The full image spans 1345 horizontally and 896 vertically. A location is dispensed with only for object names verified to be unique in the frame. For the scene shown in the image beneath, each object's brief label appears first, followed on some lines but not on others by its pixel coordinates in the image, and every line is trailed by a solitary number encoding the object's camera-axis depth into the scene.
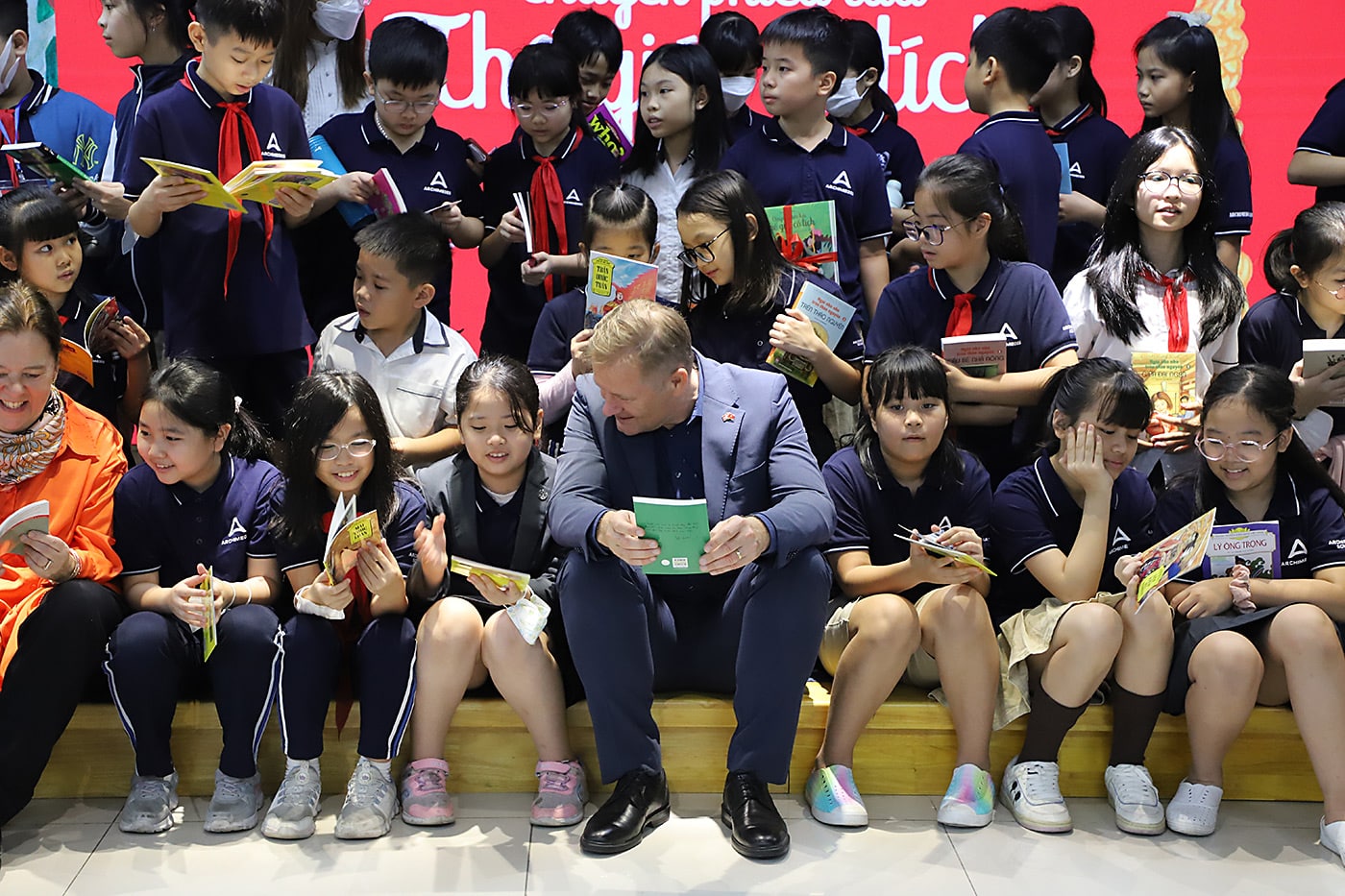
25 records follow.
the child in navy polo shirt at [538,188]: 4.13
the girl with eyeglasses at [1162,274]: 3.67
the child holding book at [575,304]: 3.74
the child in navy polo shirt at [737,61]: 4.63
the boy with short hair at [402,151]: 4.01
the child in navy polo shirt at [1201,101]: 4.15
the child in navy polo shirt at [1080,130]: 4.32
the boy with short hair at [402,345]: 3.67
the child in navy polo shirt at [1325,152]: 4.31
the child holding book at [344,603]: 3.01
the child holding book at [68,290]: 3.52
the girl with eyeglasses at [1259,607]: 3.04
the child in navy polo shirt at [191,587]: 3.02
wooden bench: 3.19
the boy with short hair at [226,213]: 3.53
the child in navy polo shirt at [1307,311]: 3.61
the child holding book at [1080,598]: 3.09
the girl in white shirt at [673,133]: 4.17
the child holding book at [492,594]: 3.09
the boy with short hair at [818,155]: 4.07
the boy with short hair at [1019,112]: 3.99
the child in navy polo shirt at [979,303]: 3.59
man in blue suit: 2.92
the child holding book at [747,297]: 3.64
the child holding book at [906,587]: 3.11
